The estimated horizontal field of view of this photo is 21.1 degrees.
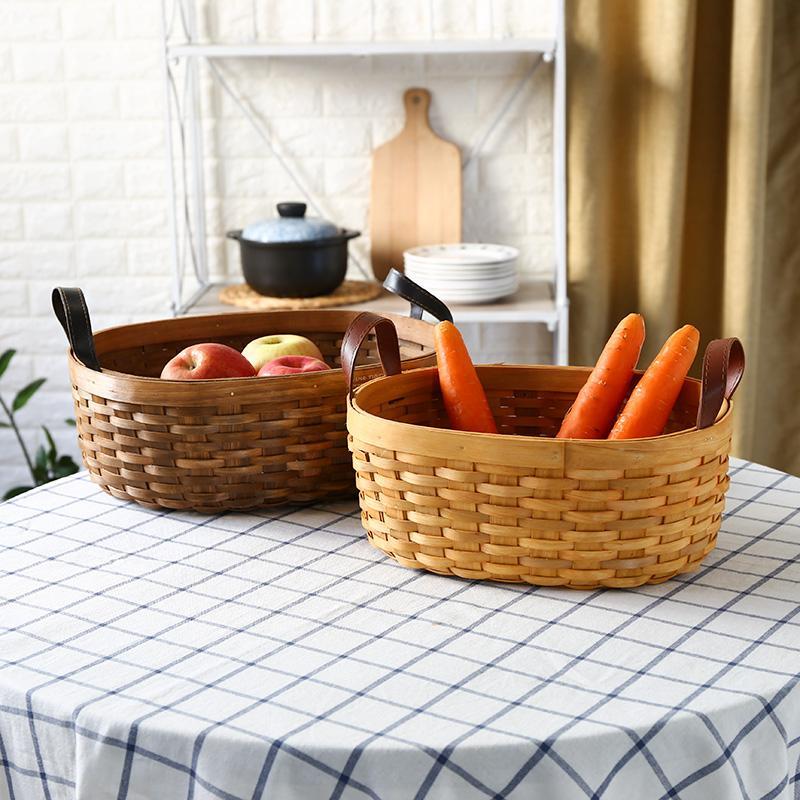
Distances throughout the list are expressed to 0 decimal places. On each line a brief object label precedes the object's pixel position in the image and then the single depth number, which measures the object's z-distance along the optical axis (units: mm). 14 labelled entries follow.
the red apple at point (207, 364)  2783
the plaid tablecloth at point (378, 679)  1783
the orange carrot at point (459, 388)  2700
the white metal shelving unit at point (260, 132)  3713
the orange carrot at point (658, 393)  2510
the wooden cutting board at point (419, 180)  3959
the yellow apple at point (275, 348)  2877
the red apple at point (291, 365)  2803
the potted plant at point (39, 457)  3935
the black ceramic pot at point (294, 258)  3721
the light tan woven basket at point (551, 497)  2212
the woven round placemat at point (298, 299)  3738
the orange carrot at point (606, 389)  2646
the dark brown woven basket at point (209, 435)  2691
